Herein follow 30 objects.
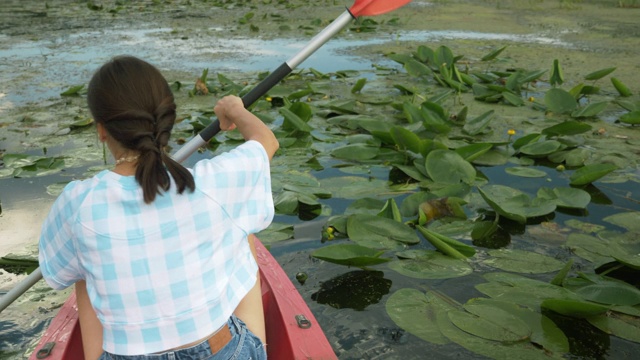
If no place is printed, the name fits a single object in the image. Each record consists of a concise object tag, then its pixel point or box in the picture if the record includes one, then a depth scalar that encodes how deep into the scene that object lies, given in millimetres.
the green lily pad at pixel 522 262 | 1909
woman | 1024
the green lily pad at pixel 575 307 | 1572
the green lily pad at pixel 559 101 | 3389
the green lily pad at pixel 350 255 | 1841
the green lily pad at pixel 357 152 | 2773
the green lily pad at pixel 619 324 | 1595
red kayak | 1328
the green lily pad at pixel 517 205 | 2111
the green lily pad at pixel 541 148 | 2754
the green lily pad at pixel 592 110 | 3219
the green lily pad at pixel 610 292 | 1642
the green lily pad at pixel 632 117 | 3176
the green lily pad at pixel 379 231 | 2025
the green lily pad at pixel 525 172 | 2604
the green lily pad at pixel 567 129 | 2871
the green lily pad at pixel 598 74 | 3585
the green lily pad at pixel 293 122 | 2998
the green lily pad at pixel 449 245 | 1891
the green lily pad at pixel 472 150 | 2582
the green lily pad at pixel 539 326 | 1557
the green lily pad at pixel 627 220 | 2158
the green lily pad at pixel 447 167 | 2463
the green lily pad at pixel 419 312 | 1624
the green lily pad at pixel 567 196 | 2254
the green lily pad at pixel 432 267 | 1854
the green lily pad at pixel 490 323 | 1584
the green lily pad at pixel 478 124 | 3039
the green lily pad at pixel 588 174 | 2383
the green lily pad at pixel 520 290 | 1735
